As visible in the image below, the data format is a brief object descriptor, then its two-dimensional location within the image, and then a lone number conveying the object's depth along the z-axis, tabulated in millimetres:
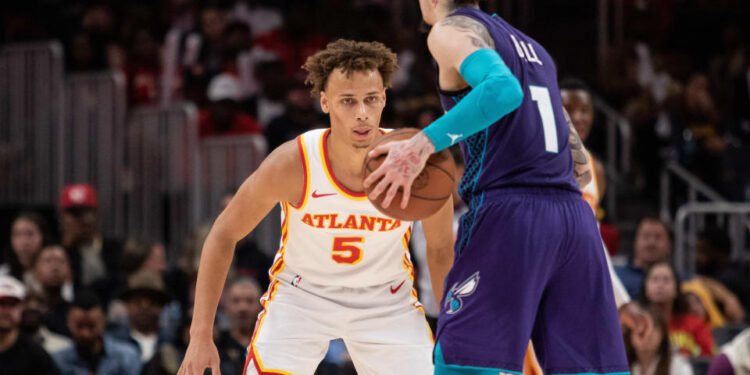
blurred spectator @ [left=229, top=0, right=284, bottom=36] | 25422
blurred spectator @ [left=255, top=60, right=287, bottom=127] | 22250
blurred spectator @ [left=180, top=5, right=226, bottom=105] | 22312
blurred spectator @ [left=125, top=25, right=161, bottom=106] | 22641
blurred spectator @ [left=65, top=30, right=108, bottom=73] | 22109
